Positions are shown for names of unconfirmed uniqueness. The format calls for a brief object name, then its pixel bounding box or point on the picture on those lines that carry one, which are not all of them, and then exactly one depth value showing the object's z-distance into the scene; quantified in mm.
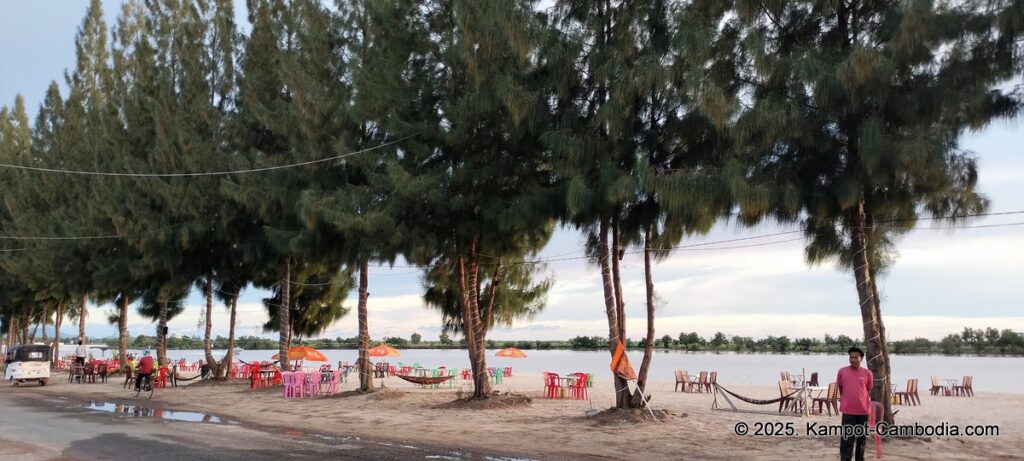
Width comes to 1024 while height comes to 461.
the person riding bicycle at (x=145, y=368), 23867
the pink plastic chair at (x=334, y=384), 25016
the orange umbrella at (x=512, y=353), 33781
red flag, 16312
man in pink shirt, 9609
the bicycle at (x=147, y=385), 24239
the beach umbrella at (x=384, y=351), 33812
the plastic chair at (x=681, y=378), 28172
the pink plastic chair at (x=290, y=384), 24072
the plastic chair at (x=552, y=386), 24141
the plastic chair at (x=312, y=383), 24231
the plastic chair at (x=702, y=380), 27281
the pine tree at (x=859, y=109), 11141
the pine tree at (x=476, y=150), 16000
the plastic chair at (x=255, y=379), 26875
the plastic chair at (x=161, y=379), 29031
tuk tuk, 31922
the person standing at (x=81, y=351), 42816
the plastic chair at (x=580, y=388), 23859
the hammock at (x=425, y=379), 24891
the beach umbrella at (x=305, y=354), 31844
